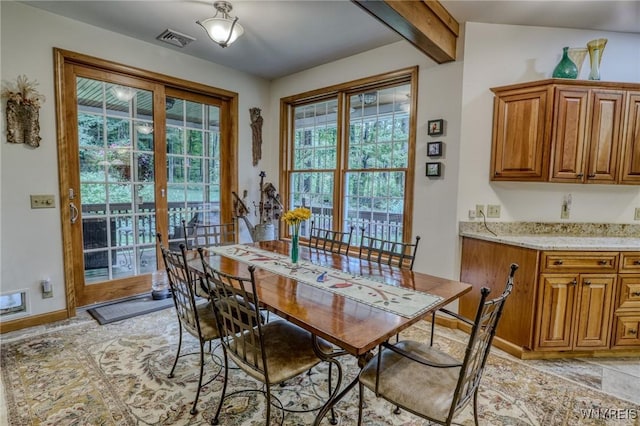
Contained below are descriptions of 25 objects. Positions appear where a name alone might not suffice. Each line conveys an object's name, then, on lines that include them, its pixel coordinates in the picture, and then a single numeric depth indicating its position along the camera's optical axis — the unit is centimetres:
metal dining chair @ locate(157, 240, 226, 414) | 187
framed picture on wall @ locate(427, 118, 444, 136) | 302
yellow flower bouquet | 227
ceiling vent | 323
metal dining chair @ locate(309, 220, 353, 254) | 285
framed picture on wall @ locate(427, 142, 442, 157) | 304
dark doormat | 311
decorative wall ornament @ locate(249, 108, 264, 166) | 452
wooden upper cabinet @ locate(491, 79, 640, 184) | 263
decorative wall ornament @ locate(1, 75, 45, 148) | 274
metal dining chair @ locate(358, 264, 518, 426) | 128
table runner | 161
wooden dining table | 133
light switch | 291
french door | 322
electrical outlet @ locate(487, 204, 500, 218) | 300
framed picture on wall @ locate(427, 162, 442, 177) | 306
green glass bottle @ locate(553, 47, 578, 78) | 268
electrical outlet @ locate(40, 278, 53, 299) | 299
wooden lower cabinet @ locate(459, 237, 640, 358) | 247
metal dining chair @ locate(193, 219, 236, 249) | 318
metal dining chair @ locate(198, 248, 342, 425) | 151
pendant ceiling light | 256
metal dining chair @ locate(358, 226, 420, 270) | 234
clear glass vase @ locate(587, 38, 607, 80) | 268
